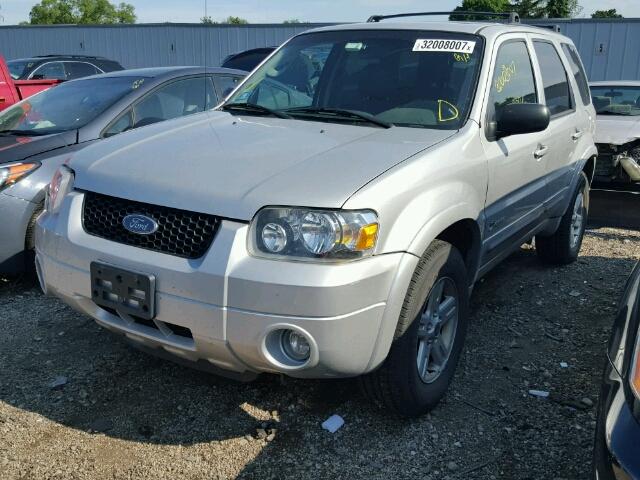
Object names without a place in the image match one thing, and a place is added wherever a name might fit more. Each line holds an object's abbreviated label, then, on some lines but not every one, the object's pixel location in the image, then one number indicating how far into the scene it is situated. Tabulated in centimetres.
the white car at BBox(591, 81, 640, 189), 684
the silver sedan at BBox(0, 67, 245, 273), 443
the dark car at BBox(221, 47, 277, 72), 1168
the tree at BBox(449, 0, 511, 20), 4947
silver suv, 244
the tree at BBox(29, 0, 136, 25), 6284
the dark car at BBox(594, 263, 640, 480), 170
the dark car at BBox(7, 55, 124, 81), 1314
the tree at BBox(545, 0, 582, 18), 4381
